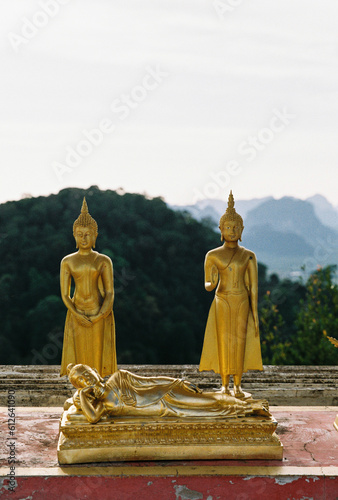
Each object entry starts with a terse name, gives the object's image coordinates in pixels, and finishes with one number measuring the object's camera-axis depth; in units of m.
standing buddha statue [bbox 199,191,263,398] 6.09
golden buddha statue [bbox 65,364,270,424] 5.19
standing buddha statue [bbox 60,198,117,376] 6.11
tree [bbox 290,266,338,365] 10.57
